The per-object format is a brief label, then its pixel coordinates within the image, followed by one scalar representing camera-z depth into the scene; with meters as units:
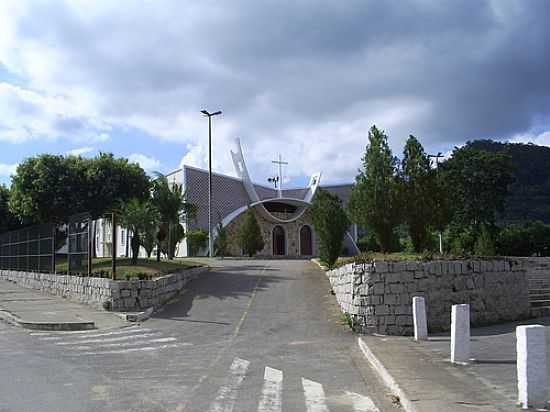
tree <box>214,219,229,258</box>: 45.44
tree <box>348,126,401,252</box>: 22.00
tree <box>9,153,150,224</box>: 30.81
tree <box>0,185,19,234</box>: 42.44
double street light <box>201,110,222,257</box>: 42.50
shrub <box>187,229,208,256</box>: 47.91
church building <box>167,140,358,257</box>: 55.25
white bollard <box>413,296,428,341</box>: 12.54
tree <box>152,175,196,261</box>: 27.69
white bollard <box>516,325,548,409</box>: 6.29
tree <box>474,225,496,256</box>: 33.85
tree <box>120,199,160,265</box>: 24.86
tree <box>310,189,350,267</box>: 23.38
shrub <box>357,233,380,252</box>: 55.72
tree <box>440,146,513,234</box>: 49.44
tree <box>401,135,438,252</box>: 22.25
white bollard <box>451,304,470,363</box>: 9.44
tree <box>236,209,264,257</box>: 42.06
